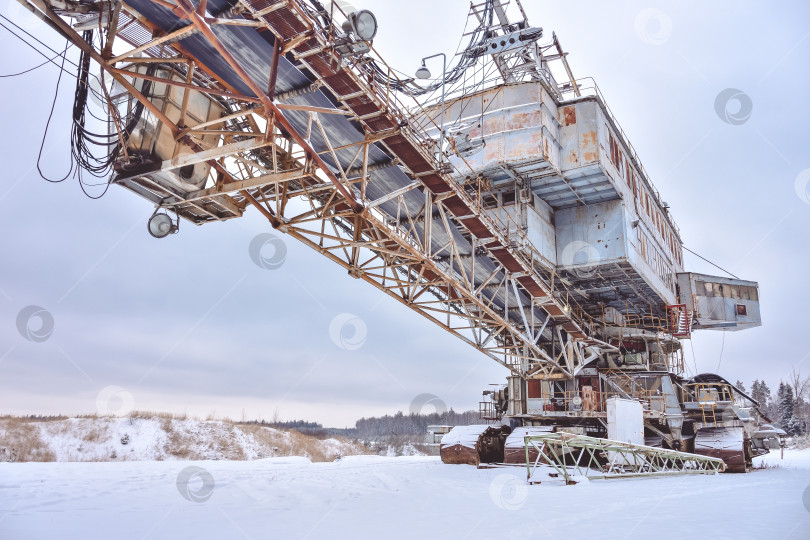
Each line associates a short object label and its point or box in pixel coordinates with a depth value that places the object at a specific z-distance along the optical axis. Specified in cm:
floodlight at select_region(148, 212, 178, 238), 1031
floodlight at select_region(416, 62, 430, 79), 1455
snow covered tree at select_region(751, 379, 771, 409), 10094
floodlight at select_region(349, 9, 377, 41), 809
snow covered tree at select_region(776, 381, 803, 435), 6550
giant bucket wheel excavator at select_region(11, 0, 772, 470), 841
